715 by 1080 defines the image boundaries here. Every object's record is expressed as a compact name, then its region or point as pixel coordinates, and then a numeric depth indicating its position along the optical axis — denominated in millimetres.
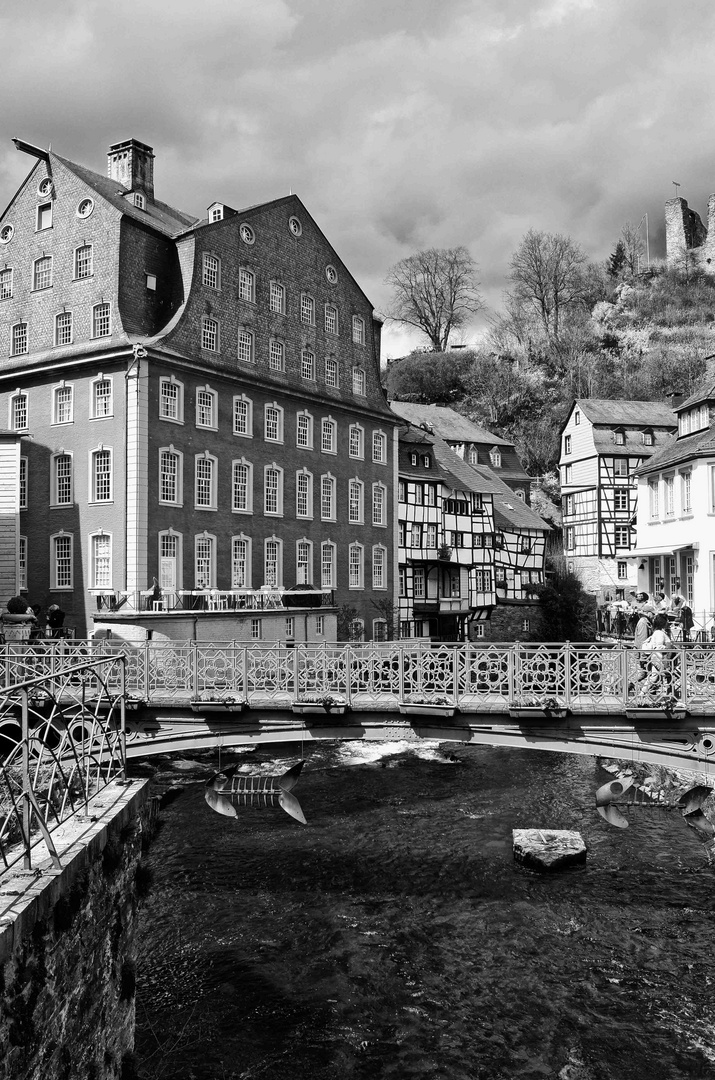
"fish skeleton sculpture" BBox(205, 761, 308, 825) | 15891
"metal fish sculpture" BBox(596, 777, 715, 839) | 15211
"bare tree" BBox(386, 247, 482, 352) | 85000
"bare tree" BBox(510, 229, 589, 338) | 88250
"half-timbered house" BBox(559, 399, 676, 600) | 55469
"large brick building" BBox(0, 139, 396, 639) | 33625
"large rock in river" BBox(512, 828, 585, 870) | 19391
